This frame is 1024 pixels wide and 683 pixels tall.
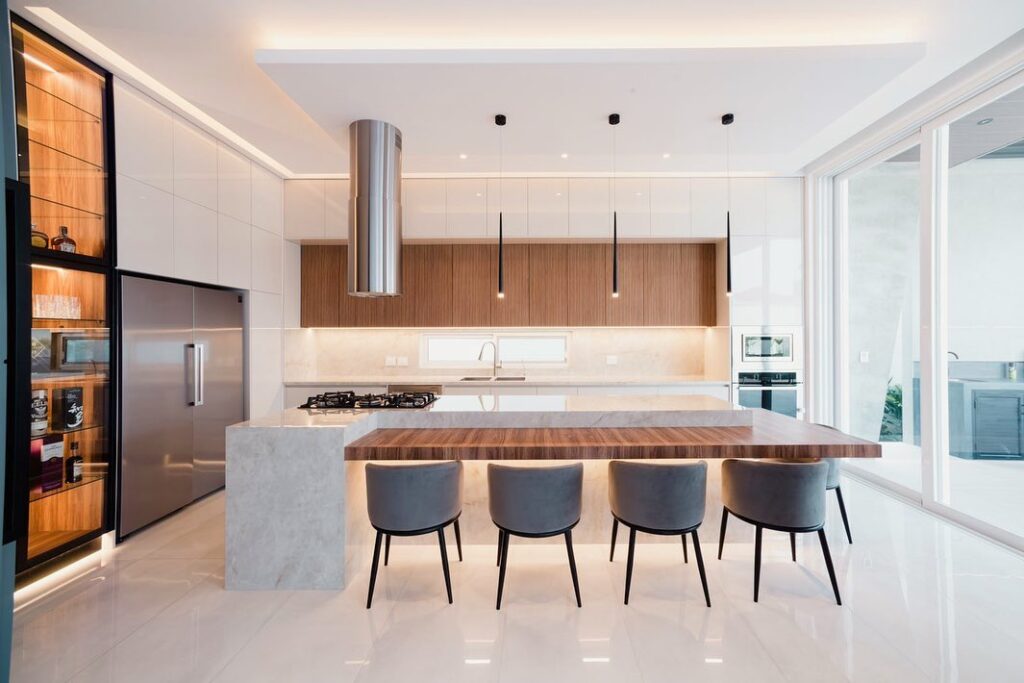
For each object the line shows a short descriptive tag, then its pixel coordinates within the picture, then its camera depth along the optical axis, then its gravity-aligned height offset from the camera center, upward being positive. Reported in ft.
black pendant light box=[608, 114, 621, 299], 10.20 +5.03
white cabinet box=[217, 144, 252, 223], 12.59 +4.52
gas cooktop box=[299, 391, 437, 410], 10.20 -1.37
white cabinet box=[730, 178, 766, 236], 15.43 +4.61
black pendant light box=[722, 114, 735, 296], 10.30 +5.07
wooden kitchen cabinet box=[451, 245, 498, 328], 16.55 +2.24
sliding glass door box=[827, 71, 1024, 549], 9.90 +0.76
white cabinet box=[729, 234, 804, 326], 15.19 +2.03
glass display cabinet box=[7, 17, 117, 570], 8.36 +0.98
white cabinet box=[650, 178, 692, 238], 15.61 +4.52
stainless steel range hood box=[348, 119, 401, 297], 10.66 +3.17
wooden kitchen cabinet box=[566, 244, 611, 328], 16.52 +2.17
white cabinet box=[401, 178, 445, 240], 15.78 +4.50
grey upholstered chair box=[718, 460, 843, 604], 7.34 -2.54
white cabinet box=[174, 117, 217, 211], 11.05 +4.48
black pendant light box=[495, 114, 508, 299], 10.27 +5.04
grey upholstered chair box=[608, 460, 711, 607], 7.25 -2.51
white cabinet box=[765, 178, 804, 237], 15.43 +4.57
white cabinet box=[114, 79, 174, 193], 9.61 +4.52
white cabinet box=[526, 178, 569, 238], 15.70 +4.59
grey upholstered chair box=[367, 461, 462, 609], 7.18 -2.52
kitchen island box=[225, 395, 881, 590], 7.75 -2.00
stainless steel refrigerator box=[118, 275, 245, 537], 9.88 -1.25
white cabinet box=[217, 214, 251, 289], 12.51 +2.54
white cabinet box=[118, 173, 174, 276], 9.60 +2.51
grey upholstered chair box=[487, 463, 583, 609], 7.07 -2.50
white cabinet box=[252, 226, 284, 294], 14.13 +2.61
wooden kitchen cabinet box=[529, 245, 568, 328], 16.51 +2.06
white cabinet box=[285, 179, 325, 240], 15.74 +4.59
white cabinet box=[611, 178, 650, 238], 15.62 +4.53
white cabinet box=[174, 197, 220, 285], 11.02 +2.51
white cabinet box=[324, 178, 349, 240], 15.74 +4.60
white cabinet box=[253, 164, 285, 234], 14.25 +4.61
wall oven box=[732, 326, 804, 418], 15.05 -0.91
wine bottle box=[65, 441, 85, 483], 8.94 -2.47
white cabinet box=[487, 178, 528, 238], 15.71 +4.73
